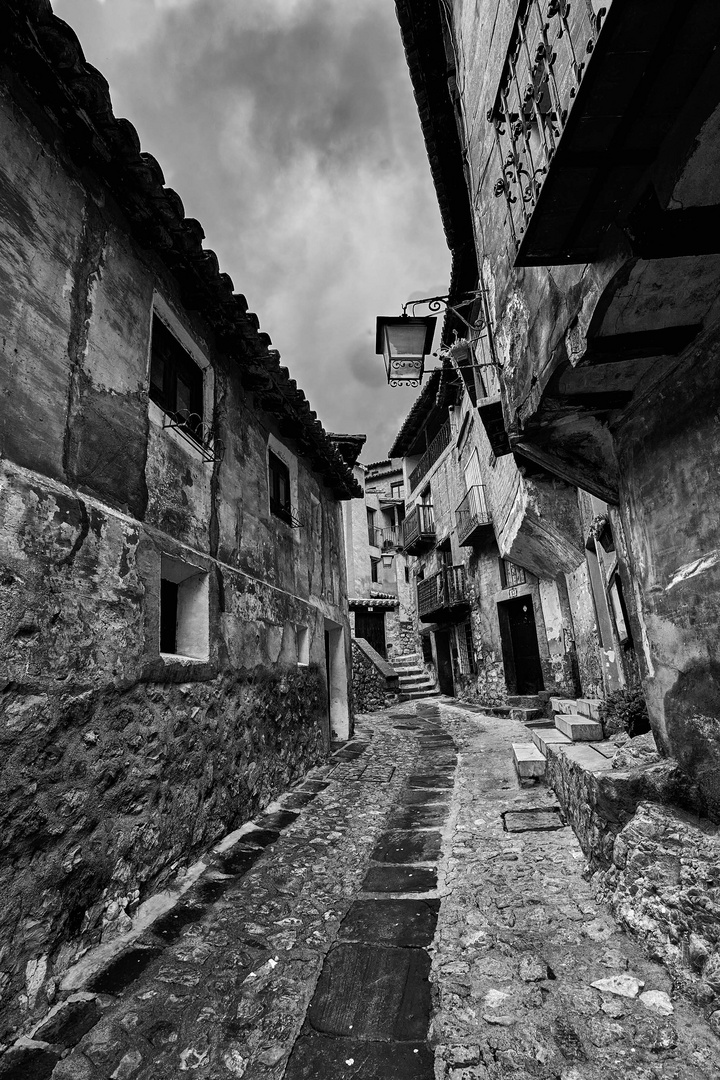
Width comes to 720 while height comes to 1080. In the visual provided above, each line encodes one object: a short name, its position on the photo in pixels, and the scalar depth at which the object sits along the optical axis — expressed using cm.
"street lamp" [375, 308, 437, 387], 589
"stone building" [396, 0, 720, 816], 193
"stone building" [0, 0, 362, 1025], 268
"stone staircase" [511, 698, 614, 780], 522
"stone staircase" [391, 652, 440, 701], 1802
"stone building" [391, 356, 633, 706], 884
